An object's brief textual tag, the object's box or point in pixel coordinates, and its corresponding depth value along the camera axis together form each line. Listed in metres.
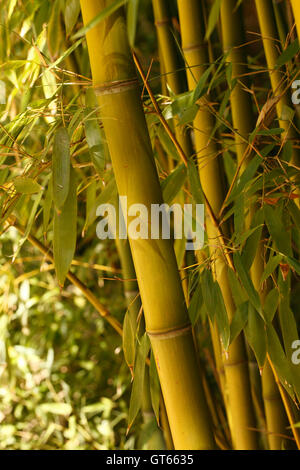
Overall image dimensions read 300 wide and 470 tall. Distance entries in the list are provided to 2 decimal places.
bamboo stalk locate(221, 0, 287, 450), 1.40
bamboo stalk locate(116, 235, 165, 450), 1.46
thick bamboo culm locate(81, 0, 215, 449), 1.12
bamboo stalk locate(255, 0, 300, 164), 1.37
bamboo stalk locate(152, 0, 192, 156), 1.46
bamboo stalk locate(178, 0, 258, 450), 1.34
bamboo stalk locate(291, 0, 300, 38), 1.05
